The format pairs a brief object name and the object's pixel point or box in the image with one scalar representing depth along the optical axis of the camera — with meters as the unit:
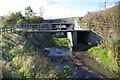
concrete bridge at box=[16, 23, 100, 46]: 10.89
